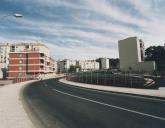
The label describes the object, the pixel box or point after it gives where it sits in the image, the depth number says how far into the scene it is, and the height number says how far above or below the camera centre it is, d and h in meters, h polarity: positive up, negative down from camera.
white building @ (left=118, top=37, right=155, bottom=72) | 61.51 +7.51
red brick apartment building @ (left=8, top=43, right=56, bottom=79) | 53.58 +2.13
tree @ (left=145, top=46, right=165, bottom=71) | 60.73 +6.29
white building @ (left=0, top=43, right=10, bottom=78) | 77.24 +10.06
